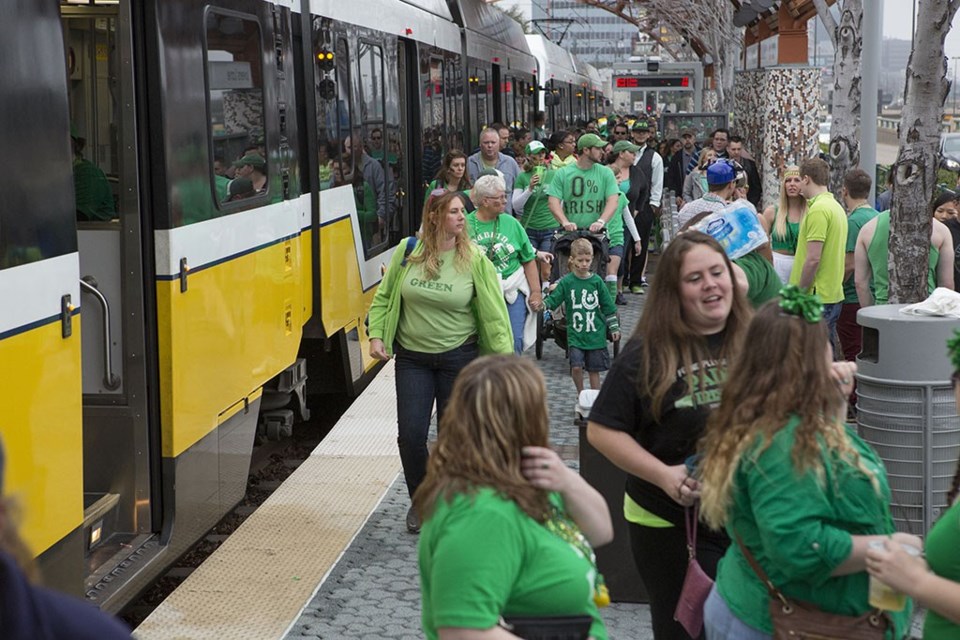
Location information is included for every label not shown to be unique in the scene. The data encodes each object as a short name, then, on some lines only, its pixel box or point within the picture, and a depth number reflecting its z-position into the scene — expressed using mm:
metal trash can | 6465
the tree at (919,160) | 8133
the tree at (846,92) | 15328
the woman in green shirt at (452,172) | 11289
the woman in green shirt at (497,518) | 2934
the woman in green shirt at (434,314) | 7012
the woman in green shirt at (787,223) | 10359
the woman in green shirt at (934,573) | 3176
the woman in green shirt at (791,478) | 3395
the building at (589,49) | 171750
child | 10484
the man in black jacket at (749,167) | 17938
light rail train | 5027
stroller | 12234
